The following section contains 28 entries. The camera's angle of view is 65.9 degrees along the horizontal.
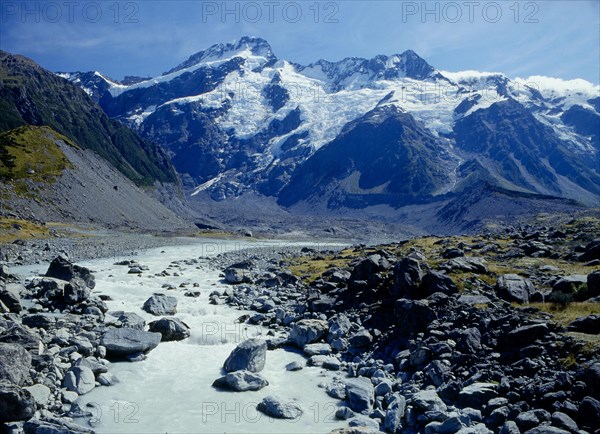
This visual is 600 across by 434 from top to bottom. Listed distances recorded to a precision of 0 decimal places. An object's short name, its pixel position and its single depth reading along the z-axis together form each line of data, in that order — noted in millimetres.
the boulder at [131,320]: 30016
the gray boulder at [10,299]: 30094
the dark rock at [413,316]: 28266
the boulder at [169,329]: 29547
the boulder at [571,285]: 28409
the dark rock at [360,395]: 21219
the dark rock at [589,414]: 17241
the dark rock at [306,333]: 29680
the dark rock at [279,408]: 20438
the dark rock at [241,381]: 22828
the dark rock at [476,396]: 20297
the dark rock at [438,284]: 31281
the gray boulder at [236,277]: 50312
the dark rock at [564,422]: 17062
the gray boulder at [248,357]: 24953
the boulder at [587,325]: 22891
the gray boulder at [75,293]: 33000
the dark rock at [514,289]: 29453
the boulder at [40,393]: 19264
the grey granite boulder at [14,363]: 19938
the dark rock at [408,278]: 32438
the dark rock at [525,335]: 23328
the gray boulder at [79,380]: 21094
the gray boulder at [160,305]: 34688
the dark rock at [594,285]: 27828
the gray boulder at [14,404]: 17656
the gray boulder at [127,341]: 25672
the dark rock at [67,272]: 39000
